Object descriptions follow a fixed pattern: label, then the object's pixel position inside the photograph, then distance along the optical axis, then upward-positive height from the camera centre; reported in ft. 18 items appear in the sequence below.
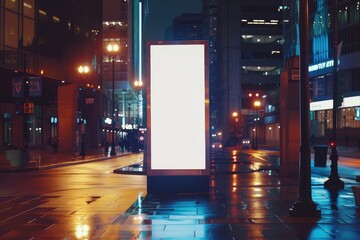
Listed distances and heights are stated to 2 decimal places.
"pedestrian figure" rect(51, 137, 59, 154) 186.62 -4.13
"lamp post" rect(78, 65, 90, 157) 158.28 +17.74
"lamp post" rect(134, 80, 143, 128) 460.75 +26.73
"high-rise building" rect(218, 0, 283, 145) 416.67 +64.24
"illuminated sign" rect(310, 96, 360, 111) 249.34 +14.57
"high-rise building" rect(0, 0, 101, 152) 176.62 +28.15
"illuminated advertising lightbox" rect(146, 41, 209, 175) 51.19 +2.60
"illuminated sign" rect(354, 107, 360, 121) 242.11 +8.35
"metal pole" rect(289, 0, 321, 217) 37.91 -0.20
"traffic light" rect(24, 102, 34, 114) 108.37 +5.26
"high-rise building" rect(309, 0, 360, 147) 250.98 +32.82
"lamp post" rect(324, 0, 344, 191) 57.16 -1.42
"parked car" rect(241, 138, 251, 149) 247.27 -5.44
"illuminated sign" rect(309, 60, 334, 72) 266.16 +34.88
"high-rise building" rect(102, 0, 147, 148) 389.27 +59.67
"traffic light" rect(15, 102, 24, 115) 110.32 +5.35
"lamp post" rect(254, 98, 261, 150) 195.31 +10.53
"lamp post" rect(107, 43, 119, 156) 161.48 +26.15
